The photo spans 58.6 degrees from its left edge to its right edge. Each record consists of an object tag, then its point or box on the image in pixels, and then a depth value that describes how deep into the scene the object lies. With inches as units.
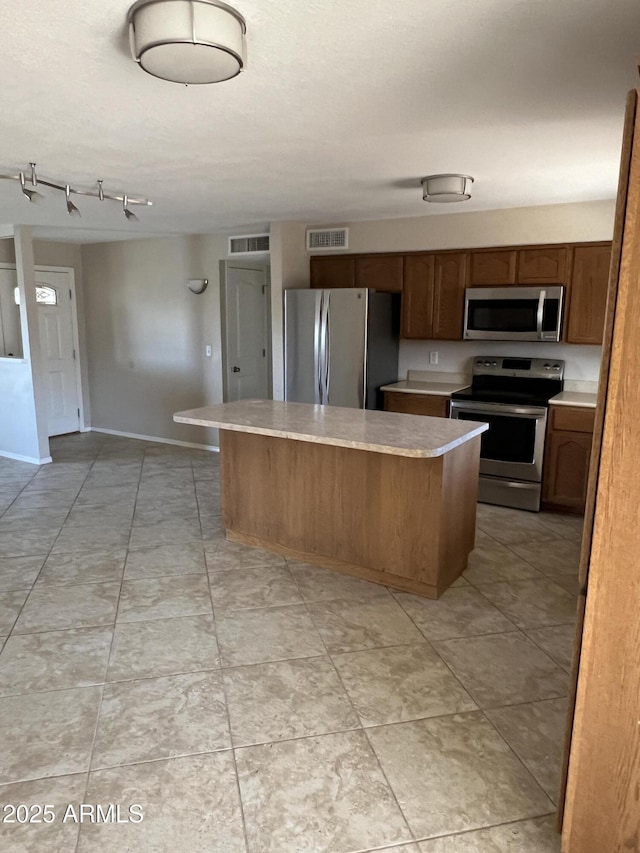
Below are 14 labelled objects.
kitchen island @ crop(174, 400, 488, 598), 117.4
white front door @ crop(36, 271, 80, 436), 267.0
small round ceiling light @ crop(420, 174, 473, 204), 134.3
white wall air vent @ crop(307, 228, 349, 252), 207.3
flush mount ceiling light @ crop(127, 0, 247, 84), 60.2
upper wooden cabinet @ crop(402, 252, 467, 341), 189.8
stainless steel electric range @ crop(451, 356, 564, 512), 170.1
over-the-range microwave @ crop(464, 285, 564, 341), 172.9
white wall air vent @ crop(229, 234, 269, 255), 221.1
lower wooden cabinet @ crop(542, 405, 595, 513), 163.9
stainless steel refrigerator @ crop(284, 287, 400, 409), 190.5
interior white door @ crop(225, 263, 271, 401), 242.2
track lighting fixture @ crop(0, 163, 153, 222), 126.1
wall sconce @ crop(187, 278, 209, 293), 240.1
